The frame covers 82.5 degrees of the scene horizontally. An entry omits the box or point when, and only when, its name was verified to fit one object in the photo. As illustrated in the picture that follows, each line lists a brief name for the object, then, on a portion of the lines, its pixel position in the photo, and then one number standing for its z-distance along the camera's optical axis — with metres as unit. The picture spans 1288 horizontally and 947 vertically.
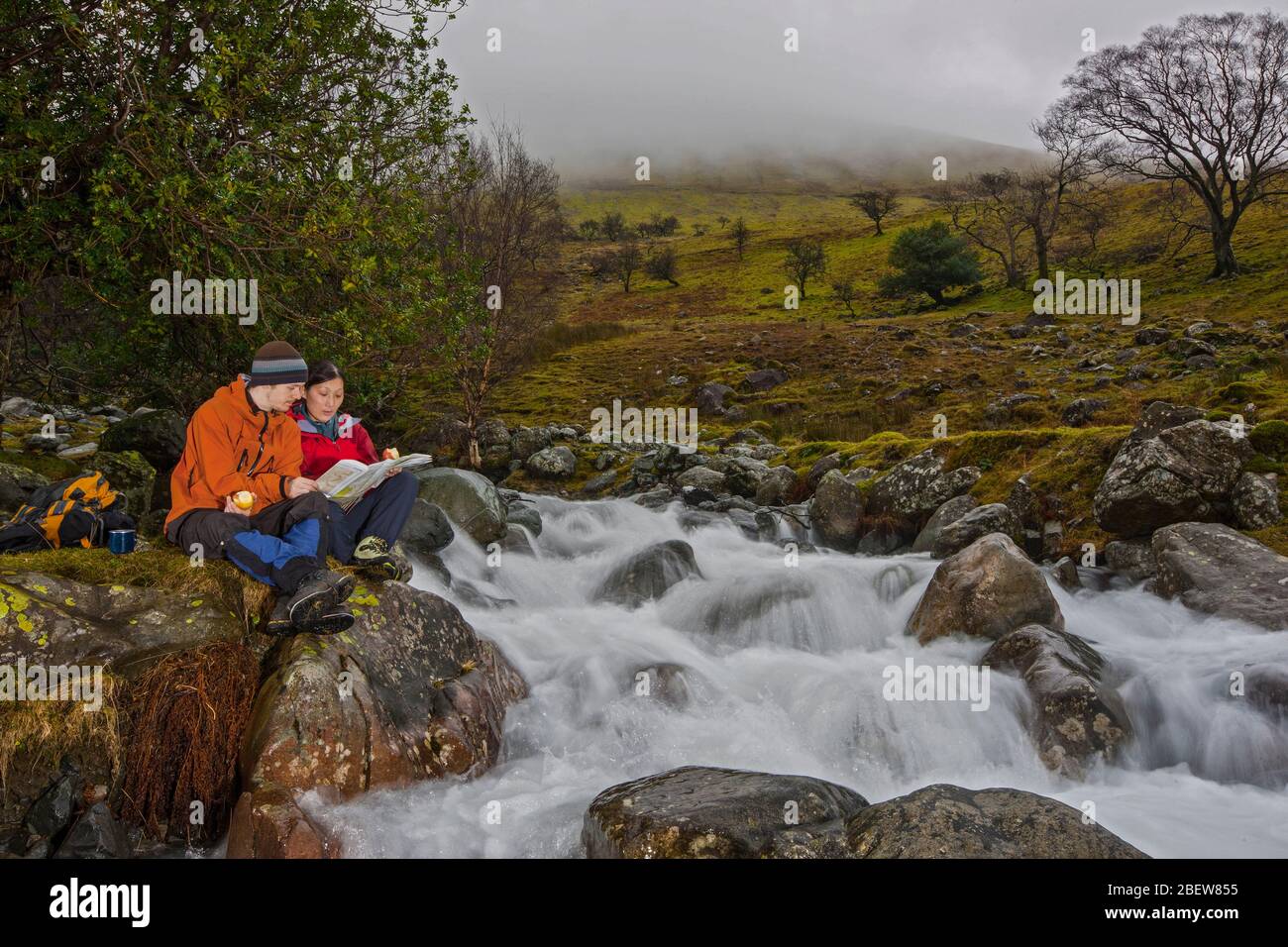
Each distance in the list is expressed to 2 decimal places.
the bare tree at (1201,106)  37.53
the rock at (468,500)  13.72
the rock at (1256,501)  10.41
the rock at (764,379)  33.72
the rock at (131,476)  12.77
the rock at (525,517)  15.14
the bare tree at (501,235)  21.89
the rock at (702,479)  19.67
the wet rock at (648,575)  12.27
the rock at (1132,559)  10.89
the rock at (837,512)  15.05
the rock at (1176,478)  10.89
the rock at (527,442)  23.83
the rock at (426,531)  11.78
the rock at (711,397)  31.30
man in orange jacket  6.30
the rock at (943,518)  13.40
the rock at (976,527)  12.39
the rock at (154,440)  14.25
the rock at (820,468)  18.66
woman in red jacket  7.29
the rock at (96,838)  5.04
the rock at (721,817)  5.14
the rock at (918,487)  14.52
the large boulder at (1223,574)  9.07
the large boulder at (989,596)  9.23
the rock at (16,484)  11.20
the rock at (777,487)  18.53
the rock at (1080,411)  19.31
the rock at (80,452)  15.67
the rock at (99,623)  5.48
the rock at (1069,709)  7.30
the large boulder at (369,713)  5.57
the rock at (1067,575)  11.07
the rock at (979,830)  4.81
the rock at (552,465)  22.19
